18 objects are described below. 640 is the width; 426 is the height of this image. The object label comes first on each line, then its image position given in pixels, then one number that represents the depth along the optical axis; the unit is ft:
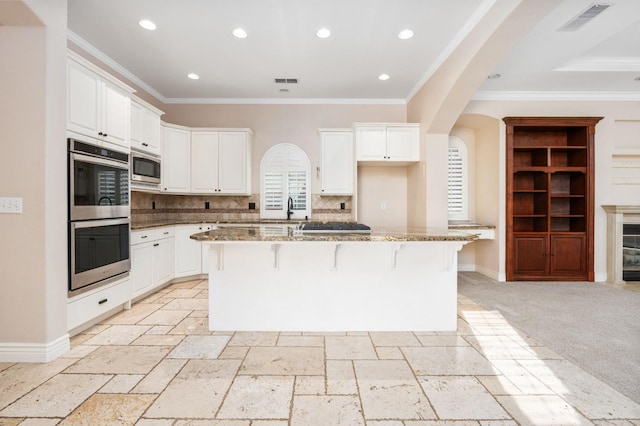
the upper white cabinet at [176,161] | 15.02
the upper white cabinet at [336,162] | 16.26
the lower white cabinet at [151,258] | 11.64
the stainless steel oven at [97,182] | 8.43
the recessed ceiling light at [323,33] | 10.48
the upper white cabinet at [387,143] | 15.52
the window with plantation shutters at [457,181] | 18.38
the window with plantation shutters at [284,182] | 17.13
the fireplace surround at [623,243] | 15.58
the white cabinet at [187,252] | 14.70
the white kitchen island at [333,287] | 9.22
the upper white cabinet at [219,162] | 16.12
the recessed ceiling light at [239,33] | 10.52
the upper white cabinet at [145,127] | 12.27
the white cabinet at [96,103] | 8.61
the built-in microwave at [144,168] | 12.34
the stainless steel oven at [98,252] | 8.50
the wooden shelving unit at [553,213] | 15.65
